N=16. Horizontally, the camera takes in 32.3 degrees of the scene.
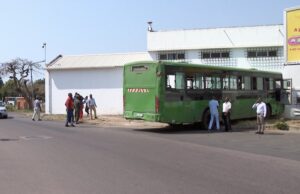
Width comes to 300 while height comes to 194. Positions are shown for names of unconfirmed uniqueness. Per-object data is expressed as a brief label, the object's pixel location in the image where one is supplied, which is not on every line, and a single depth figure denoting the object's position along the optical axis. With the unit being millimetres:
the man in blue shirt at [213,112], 24594
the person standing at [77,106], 29880
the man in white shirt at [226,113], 24541
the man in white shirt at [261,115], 22859
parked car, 41625
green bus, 22984
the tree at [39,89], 81938
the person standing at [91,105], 33156
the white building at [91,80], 41062
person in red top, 27738
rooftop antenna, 41681
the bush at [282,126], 24677
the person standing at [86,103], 35025
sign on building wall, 29219
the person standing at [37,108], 35531
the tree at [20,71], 69375
